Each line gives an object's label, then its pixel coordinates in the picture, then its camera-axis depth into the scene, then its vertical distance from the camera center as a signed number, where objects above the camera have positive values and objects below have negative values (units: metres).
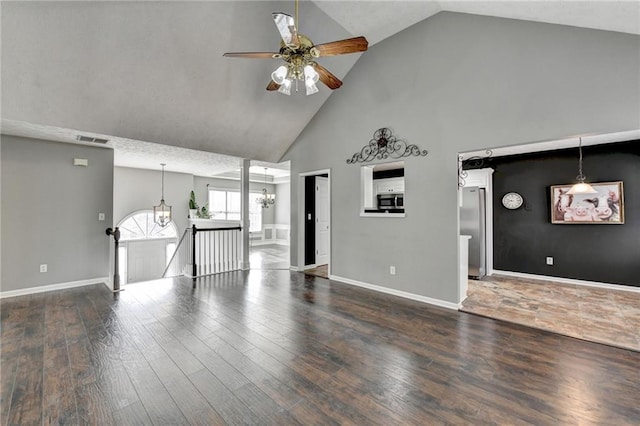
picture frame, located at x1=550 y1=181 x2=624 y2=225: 4.68 +0.16
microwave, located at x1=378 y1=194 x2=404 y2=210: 7.27 +0.41
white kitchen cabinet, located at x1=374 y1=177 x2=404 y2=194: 7.32 +0.84
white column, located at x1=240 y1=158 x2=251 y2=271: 6.10 +0.18
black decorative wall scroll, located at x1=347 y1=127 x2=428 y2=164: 4.22 +1.11
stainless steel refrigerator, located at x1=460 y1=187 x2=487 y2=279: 5.54 -0.22
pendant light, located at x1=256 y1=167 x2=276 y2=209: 9.59 +0.60
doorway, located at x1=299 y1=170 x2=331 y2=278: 6.08 -0.19
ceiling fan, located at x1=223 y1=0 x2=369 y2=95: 2.27 +1.51
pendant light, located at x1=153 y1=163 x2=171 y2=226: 8.05 +0.11
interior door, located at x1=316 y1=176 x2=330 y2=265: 6.54 -0.11
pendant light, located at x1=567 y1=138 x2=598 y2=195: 4.27 +0.41
